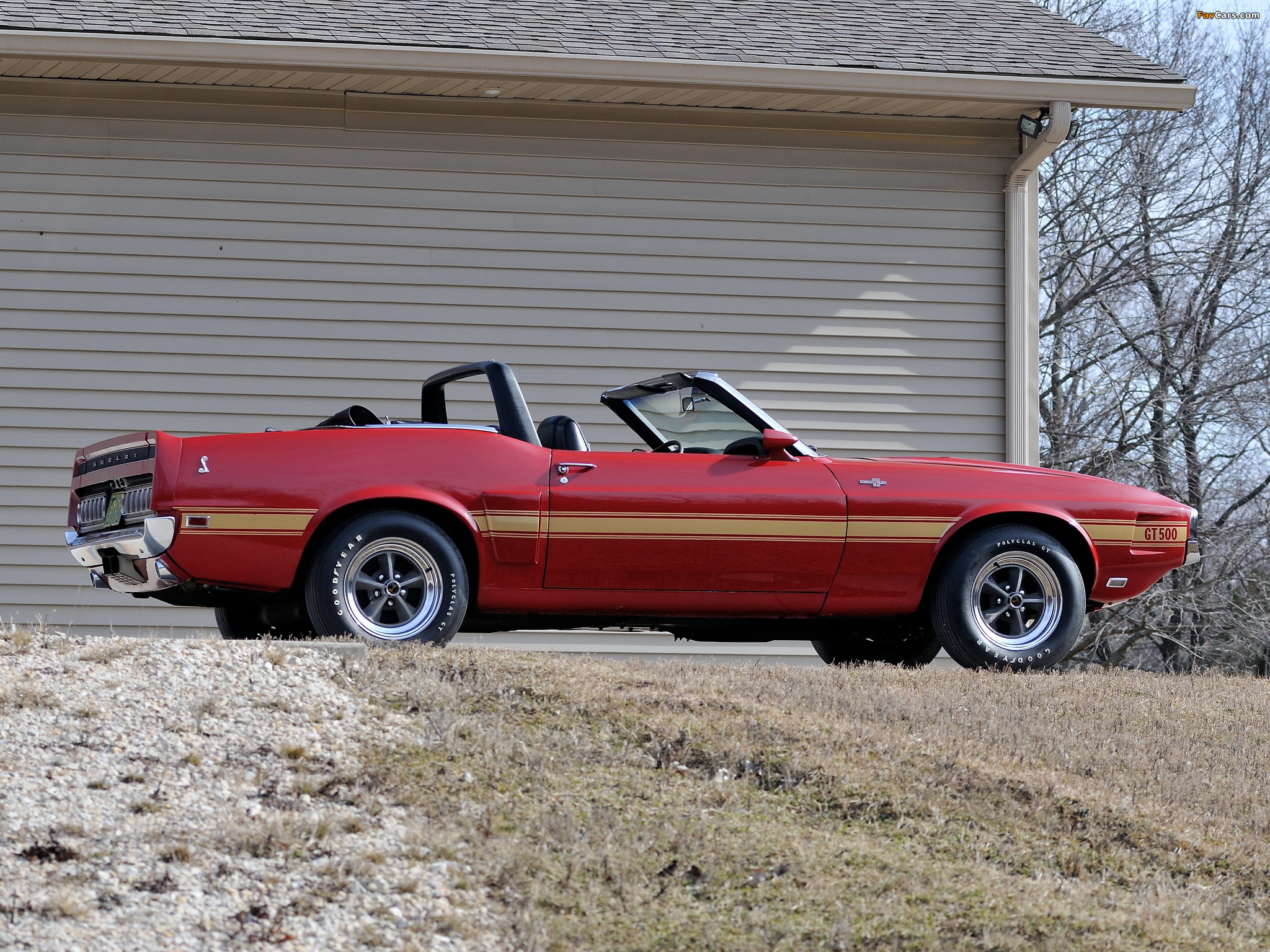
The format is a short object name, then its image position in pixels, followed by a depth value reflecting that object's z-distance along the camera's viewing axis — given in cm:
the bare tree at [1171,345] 3694
